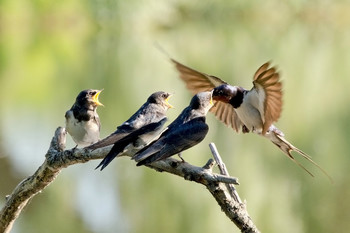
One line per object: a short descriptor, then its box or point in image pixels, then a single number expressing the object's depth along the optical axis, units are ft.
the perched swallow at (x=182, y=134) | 29.14
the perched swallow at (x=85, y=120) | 37.81
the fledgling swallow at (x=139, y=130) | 31.19
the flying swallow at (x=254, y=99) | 37.60
